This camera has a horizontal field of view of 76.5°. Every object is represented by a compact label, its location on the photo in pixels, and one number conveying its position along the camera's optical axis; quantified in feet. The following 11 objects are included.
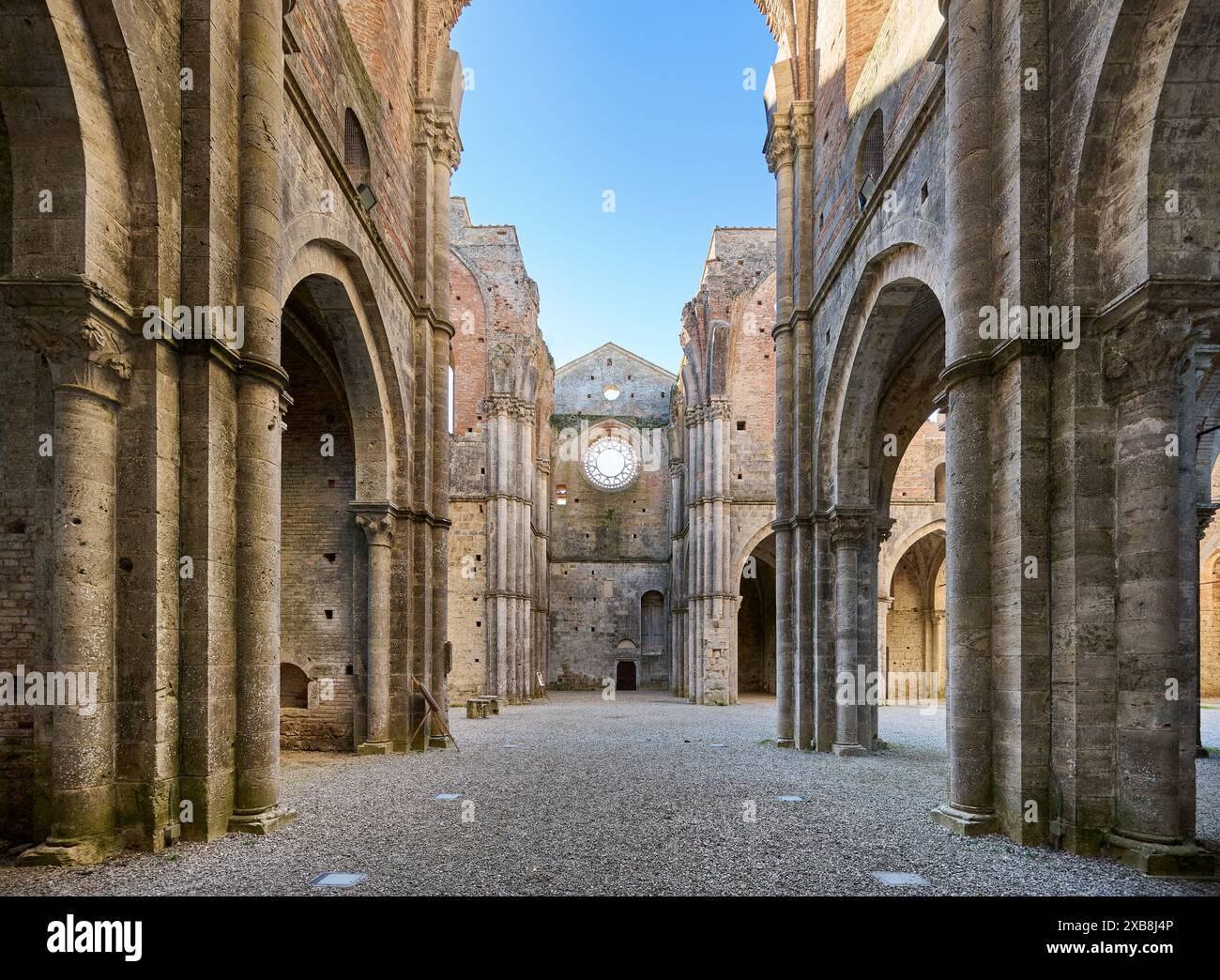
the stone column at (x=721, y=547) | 87.61
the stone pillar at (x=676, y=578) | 105.40
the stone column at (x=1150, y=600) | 19.95
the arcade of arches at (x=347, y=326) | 19.89
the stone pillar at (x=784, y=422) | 48.85
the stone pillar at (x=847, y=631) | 43.70
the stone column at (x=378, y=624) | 42.75
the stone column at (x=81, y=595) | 19.62
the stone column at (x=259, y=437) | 24.16
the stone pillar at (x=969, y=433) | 23.84
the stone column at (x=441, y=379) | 48.75
